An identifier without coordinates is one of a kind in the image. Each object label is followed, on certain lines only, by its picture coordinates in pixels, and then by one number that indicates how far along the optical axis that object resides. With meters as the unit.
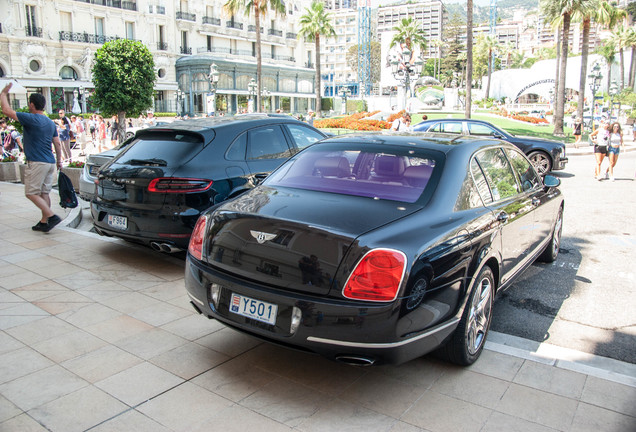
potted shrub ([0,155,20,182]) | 12.45
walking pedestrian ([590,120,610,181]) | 14.05
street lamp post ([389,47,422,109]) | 26.45
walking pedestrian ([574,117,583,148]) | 26.58
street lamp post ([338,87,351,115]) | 65.19
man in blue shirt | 7.04
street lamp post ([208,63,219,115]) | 30.59
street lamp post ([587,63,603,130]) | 33.15
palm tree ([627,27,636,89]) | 84.38
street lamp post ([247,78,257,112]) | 46.92
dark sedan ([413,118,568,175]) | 14.04
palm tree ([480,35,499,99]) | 97.62
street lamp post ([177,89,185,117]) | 53.88
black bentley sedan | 2.87
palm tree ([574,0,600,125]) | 30.53
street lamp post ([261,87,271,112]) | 58.91
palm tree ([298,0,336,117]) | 52.53
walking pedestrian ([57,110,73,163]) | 19.27
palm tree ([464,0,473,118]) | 28.18
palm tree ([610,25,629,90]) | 85.38
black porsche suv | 5.33
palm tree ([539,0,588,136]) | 30.50
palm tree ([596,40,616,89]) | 86.69
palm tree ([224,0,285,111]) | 35.47
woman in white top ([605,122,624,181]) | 13.97
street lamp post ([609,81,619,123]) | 36.47
